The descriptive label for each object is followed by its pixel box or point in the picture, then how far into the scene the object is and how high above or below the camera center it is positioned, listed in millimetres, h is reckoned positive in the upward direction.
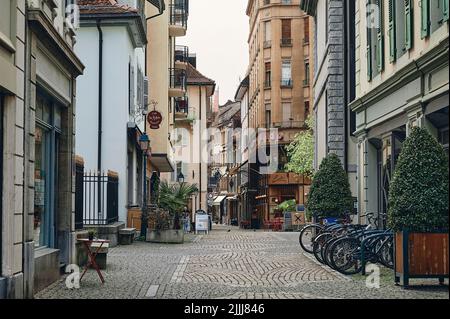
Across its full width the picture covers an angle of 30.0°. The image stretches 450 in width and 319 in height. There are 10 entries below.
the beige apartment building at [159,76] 38438 +6210
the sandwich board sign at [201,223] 39281 -590
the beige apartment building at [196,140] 67319 +5712
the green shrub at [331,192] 23469 +497
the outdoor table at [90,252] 13918 -688
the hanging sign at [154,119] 32719 +3567
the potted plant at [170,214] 27359 -115
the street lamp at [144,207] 28078 +127
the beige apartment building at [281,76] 65188 +10711
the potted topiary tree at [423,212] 12789 -39
